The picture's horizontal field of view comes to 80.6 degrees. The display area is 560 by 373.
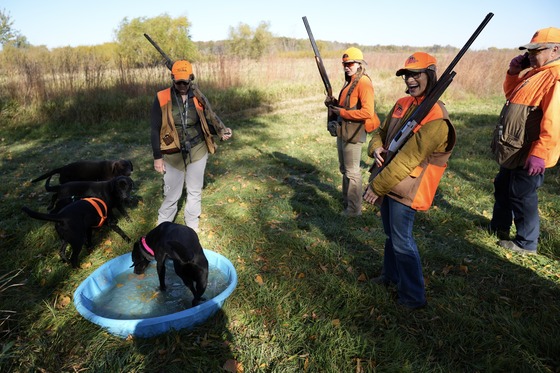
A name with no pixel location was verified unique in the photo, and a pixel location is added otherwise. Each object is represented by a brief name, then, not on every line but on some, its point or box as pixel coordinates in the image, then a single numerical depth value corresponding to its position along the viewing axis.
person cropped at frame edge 3.60
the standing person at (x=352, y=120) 4.73
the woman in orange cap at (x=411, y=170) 2.58
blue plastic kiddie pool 2.77
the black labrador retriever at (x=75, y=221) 3.77
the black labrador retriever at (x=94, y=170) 5.77
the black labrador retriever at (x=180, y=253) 3.26
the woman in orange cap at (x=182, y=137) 4.03
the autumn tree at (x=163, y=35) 25.67
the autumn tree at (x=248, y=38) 38.78
